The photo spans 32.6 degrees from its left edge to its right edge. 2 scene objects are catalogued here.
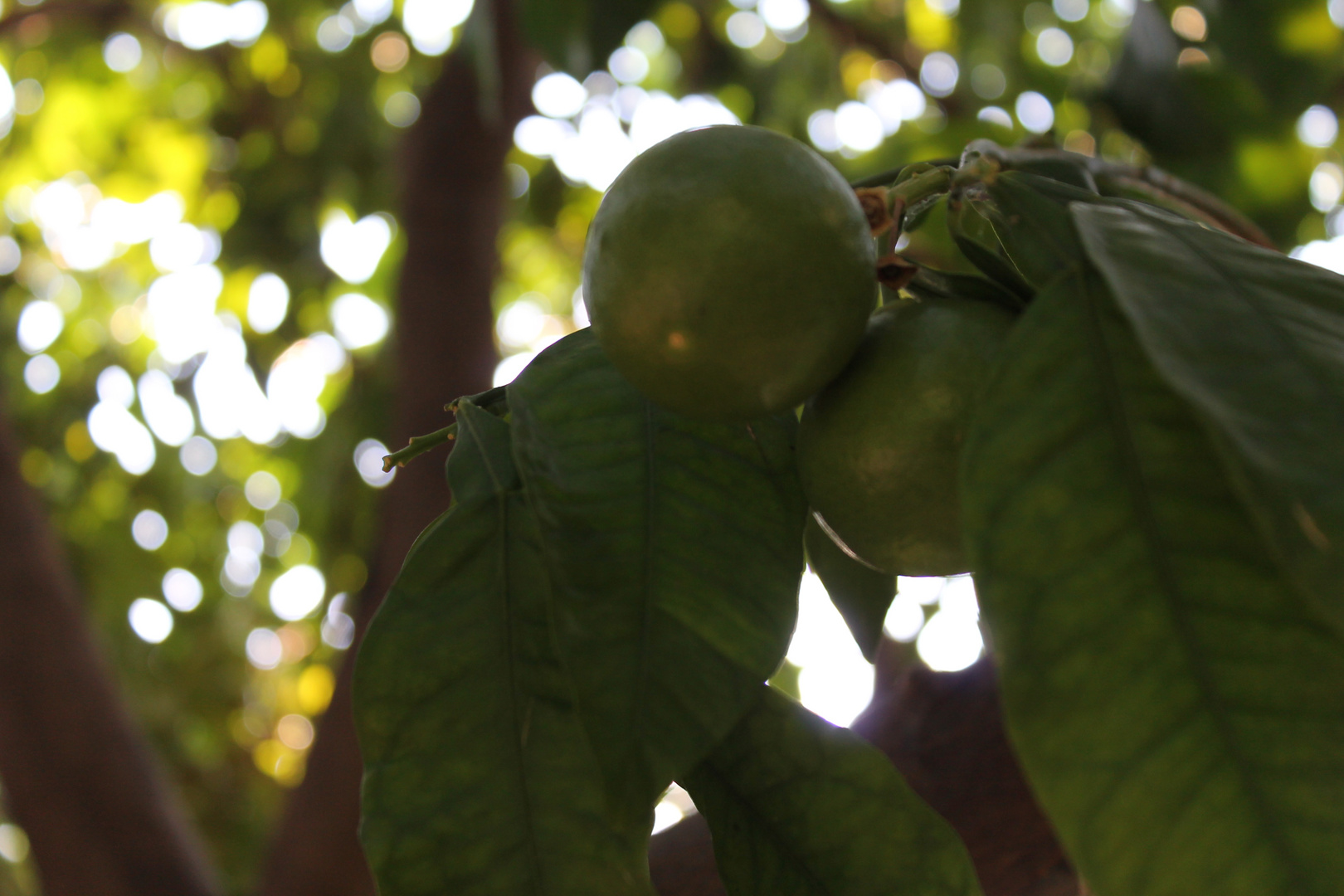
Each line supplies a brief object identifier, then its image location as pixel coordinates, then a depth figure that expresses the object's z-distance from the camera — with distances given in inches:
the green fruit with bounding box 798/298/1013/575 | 14.2
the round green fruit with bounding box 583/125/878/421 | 13.7
